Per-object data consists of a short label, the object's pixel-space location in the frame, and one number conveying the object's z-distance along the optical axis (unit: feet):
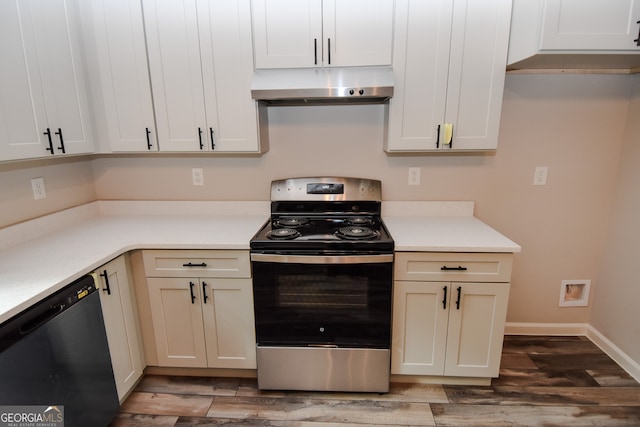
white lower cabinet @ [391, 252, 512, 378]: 5.86
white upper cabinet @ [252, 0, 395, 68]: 5.97
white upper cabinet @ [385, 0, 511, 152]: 5.93
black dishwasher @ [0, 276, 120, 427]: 3.80
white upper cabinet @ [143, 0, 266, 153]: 6.14
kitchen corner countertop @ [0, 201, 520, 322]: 4.75
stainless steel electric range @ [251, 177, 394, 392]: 5.79
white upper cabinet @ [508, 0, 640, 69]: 5.28
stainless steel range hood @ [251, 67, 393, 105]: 5.82
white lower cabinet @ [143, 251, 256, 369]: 6.08
